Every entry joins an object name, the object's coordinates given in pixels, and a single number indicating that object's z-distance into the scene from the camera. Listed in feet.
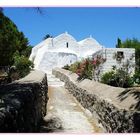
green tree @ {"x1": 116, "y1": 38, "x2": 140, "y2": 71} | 30.37
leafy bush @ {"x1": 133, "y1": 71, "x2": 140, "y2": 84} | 21.26
